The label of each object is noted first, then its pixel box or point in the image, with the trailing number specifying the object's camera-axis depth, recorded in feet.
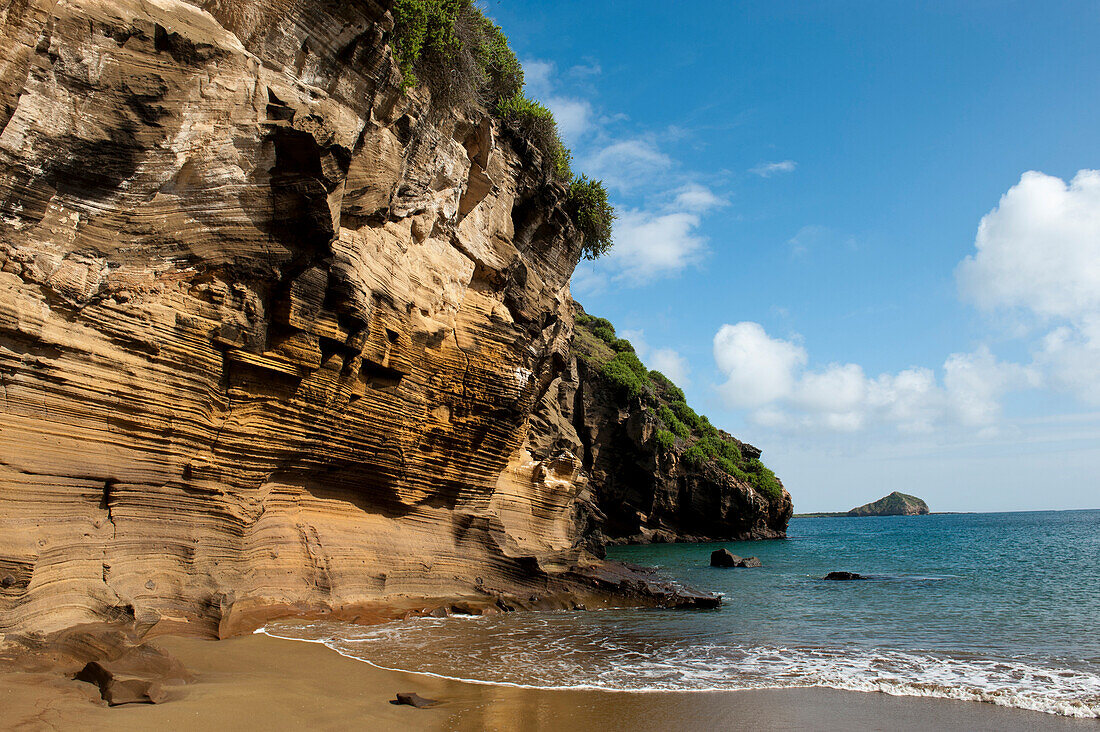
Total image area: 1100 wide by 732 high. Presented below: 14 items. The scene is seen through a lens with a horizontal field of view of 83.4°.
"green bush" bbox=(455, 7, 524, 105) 55.16
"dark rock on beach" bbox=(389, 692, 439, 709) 23.32
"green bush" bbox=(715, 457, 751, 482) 168.14
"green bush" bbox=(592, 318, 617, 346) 186.91
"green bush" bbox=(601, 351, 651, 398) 153.89
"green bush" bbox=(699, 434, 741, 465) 171.12
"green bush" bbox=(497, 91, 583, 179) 59.98
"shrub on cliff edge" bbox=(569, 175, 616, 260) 70.44
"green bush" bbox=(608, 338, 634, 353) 185.37
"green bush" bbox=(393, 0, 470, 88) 41.78
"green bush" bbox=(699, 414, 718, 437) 180.34
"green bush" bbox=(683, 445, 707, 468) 163.63
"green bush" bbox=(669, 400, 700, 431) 180.96
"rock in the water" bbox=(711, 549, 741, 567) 97.85
